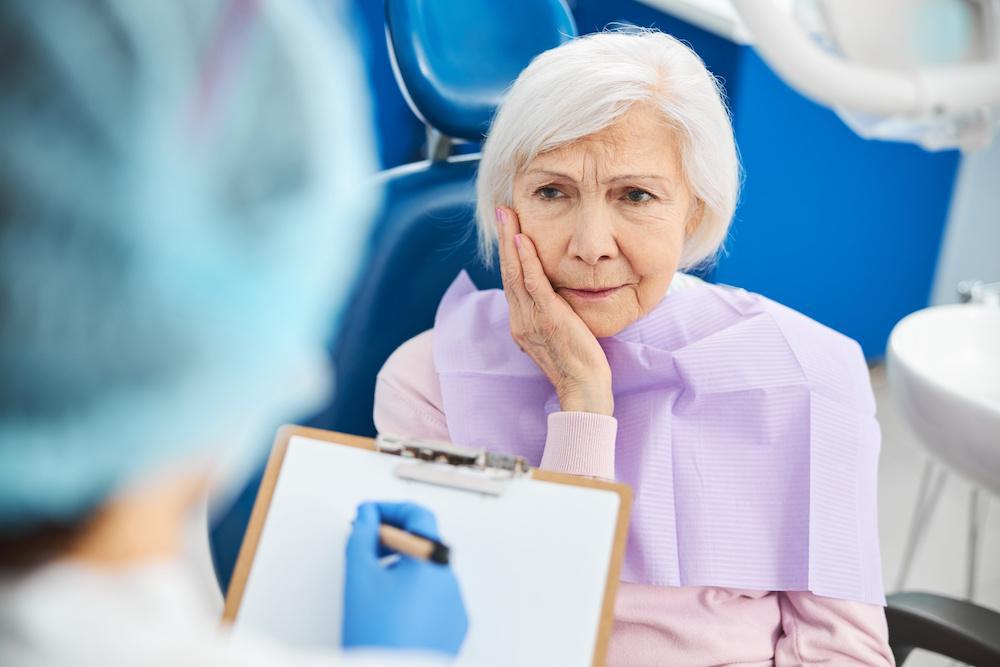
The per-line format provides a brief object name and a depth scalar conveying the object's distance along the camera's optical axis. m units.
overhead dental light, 1.20
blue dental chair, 1.57
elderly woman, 1.53
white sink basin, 1.67
